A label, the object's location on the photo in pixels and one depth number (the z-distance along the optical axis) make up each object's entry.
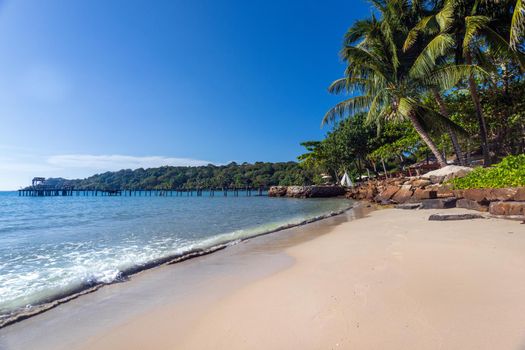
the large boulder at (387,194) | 16.36
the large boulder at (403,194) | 14.27
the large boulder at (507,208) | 6.21
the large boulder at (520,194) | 6.29
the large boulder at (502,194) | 6.68
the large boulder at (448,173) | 12.38
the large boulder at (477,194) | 7.68
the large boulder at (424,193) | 11.77
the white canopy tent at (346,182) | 36.28
